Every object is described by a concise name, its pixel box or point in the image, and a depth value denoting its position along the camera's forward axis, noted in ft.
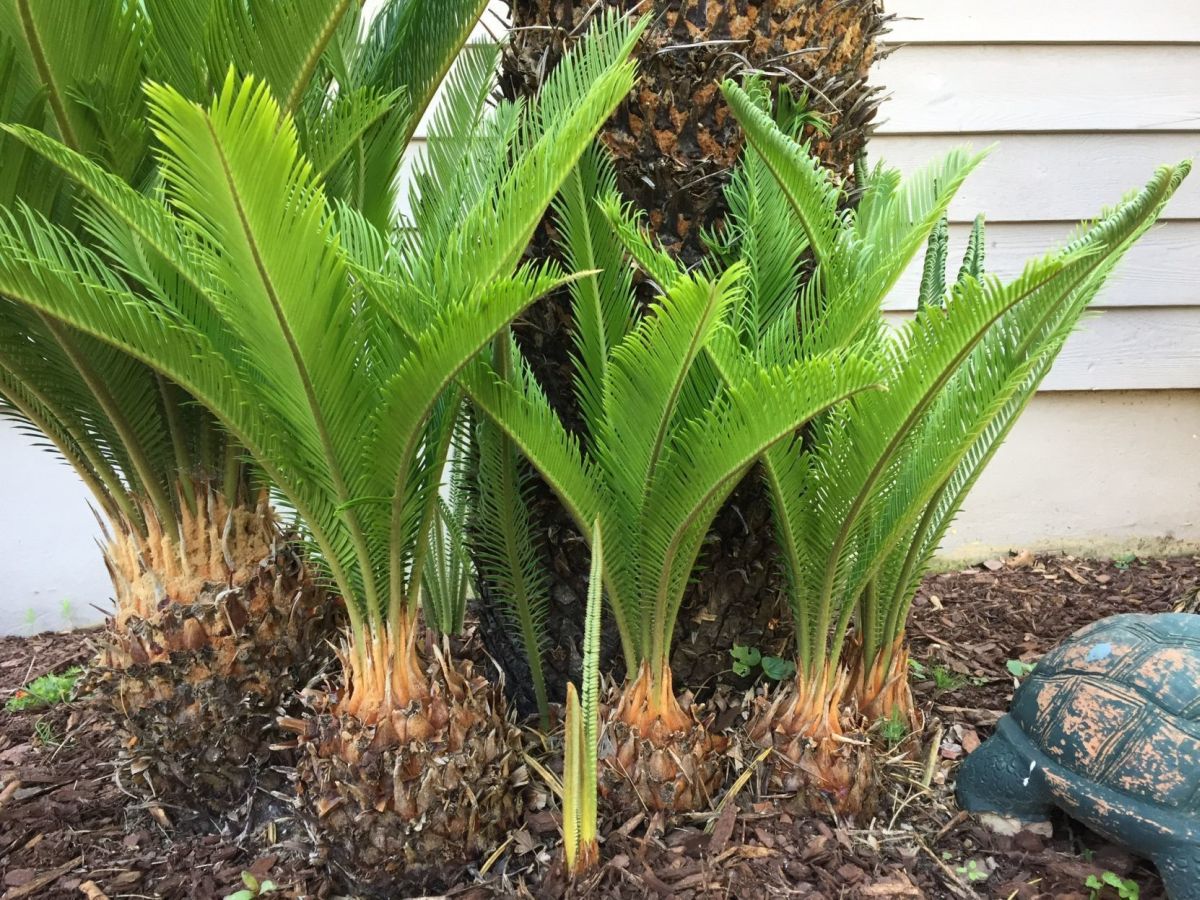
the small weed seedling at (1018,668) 6.72
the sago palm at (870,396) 3.90
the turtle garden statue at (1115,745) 4.36
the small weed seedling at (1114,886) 4.51
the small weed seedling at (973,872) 4.68
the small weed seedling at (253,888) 4.61
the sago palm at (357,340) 3.30
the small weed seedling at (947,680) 6.58
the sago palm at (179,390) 4.19
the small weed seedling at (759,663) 5.56
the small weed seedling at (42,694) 7.13
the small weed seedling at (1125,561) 9.35
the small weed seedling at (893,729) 5.33
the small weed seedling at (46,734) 6.54
